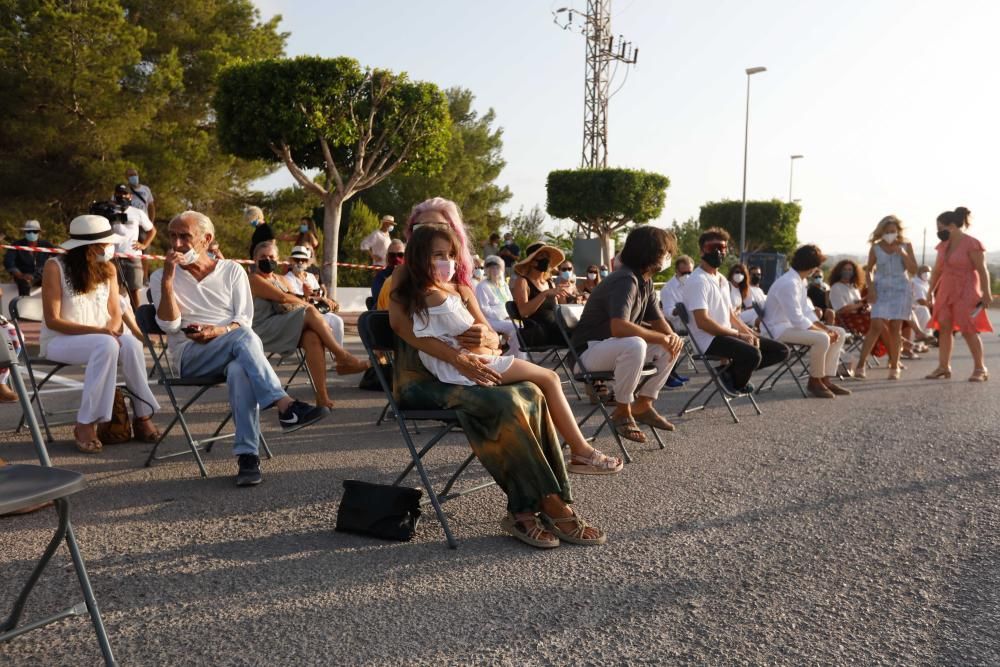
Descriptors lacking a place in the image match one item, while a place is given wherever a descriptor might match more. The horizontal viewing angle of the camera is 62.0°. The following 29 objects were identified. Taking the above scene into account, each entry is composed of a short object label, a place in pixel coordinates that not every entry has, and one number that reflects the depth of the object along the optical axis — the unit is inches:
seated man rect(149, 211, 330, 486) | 183.2
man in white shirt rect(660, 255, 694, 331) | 364.2
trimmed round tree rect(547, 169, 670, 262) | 1302.9
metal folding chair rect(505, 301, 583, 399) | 289.4
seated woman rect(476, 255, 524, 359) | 314.8
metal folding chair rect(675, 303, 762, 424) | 262.4
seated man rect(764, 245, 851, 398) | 323.6
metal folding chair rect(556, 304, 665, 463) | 205.0
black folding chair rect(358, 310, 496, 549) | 143.4
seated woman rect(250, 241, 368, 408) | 257.0
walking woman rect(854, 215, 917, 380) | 379.2
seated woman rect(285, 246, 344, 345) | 328.1
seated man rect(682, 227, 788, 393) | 266.1
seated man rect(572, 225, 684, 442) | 218.2
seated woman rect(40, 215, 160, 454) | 206.4
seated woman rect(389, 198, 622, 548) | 141.8
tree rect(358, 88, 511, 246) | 1432.1
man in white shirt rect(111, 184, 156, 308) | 457.4
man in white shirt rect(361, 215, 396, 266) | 514.0
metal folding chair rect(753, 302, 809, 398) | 328.3
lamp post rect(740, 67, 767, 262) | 1396.4
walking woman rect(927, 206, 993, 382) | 375.2
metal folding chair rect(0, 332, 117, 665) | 86.4
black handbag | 142.3
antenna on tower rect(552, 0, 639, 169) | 1369.3
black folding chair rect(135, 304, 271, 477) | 184.7
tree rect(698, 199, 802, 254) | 1947.6
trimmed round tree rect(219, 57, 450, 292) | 645.3
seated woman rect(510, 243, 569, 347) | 300.0
